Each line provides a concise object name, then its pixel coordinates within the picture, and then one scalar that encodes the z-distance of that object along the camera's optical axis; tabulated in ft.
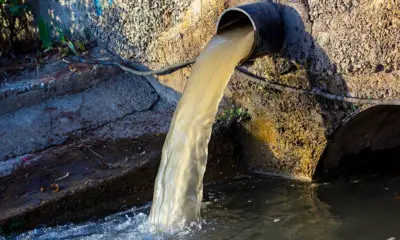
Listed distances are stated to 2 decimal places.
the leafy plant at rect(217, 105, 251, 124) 16.25
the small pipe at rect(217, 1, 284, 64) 13.48
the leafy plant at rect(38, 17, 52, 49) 23.63
